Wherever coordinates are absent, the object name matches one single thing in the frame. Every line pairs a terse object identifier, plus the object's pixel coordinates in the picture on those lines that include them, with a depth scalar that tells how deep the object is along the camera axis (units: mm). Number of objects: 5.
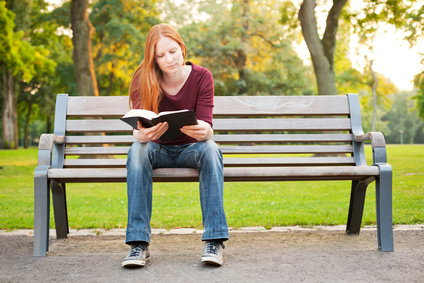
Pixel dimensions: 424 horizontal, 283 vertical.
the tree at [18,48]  11883
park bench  3404
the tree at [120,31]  20234
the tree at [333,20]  12781
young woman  2623
